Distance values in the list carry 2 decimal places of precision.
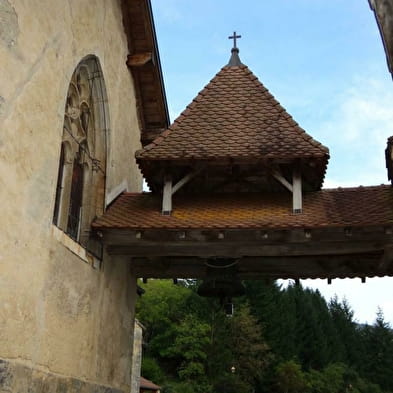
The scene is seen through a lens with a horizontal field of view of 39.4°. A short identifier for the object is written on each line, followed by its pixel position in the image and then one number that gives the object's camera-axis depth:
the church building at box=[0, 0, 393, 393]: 5.74
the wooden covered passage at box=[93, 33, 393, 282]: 7.30
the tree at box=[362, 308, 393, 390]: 66.50
